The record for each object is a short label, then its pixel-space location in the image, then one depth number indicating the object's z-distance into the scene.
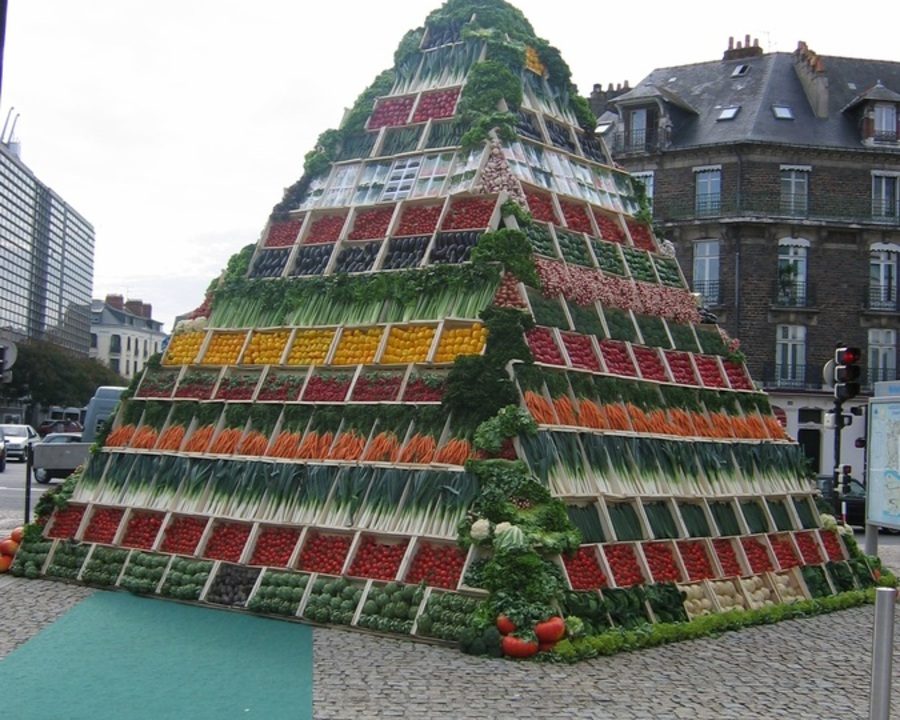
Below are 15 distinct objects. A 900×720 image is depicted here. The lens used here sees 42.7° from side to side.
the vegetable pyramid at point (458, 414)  13.33
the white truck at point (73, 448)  28.62
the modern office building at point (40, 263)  101.50
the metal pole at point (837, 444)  20.71
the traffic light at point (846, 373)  19.02
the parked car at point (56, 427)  64.69
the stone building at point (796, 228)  44.19
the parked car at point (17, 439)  47.91
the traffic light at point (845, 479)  20.55
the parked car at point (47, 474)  36.56
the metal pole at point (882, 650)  6.04
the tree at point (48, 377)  84.38
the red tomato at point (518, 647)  11.83
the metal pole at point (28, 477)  19.08
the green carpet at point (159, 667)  9.91
